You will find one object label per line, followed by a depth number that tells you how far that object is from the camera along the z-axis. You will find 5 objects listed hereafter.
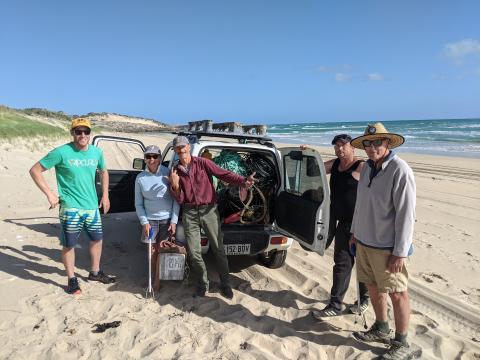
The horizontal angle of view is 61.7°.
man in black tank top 3.96
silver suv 4.33
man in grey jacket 3.09
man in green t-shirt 4.23
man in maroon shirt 4.27
